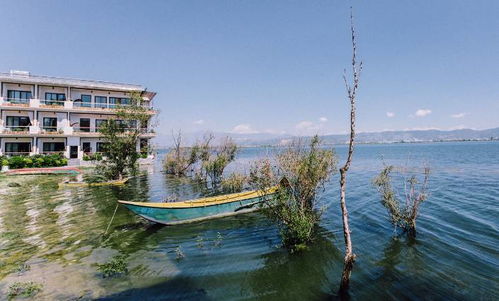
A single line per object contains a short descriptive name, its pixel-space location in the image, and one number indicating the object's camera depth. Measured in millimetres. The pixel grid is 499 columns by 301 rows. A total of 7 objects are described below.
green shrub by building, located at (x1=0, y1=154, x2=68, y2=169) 33531
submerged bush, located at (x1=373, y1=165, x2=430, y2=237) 12094
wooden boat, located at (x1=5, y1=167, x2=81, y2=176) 31822
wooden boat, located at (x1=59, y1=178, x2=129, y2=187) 24855
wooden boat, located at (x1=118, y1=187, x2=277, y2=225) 12922
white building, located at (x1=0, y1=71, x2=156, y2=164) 38750
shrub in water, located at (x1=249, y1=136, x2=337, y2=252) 10602
